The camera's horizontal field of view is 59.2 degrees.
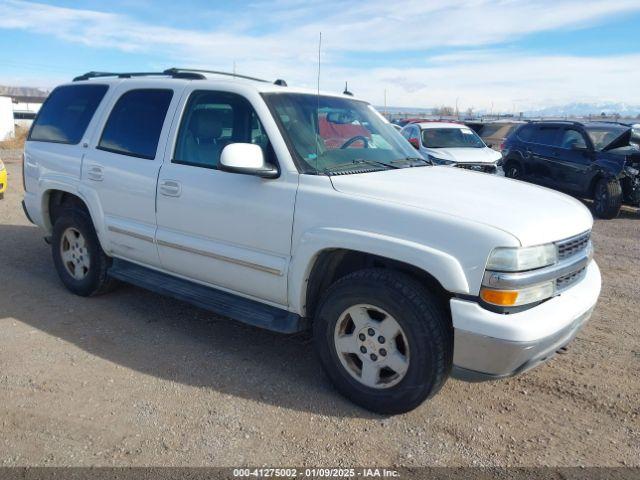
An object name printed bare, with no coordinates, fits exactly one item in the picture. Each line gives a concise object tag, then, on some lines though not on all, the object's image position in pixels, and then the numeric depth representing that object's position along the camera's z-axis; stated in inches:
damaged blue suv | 413.1
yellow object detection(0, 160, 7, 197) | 395.2
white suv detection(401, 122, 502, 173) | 442.9
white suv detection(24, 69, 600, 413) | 118.0
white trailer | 1331.2
